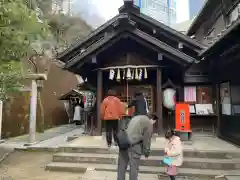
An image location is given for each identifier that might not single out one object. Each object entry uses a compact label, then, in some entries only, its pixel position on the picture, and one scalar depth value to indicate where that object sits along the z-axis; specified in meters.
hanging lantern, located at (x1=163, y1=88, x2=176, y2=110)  10.23
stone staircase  6.68
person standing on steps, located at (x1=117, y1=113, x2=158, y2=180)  4.73
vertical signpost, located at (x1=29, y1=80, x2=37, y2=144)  11.20
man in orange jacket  7.77
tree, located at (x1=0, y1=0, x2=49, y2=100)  3.92
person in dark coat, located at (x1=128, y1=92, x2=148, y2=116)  5.07
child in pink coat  5.58
